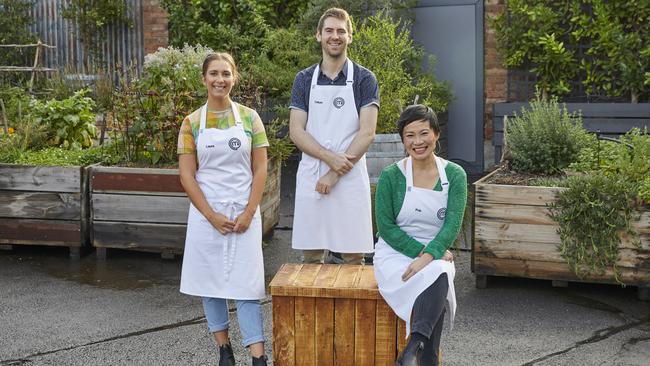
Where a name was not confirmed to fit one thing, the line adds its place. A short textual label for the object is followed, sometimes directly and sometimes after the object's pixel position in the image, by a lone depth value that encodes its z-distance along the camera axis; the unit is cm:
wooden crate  413
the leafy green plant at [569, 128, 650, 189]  571
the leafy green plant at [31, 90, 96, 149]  770
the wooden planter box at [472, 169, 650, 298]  557
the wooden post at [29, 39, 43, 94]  1097
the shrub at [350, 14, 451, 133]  730
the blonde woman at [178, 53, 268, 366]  426
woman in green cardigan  399
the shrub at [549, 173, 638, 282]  546
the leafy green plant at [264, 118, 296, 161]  727
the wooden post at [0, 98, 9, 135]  765
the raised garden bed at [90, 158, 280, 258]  656
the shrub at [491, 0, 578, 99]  991
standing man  482
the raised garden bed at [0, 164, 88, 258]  673
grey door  1073
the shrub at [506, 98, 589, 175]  620
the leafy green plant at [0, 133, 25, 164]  704
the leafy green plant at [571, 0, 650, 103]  956
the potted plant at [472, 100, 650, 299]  547
